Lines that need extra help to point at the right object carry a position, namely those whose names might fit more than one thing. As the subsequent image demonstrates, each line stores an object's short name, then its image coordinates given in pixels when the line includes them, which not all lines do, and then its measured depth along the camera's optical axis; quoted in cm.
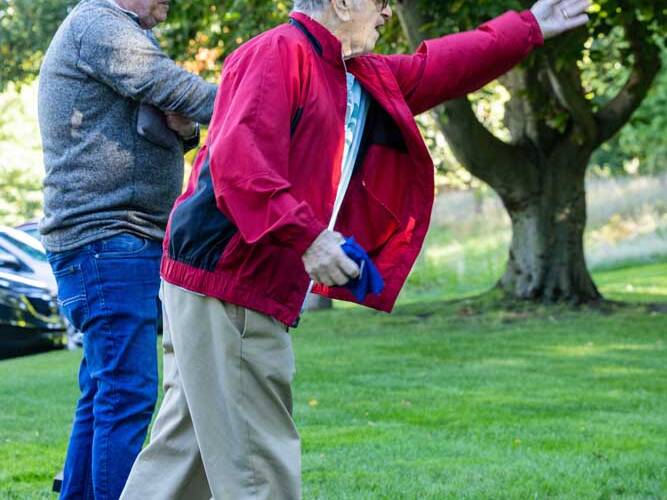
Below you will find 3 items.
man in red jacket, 561
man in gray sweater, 730
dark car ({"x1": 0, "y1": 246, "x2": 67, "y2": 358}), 2535
